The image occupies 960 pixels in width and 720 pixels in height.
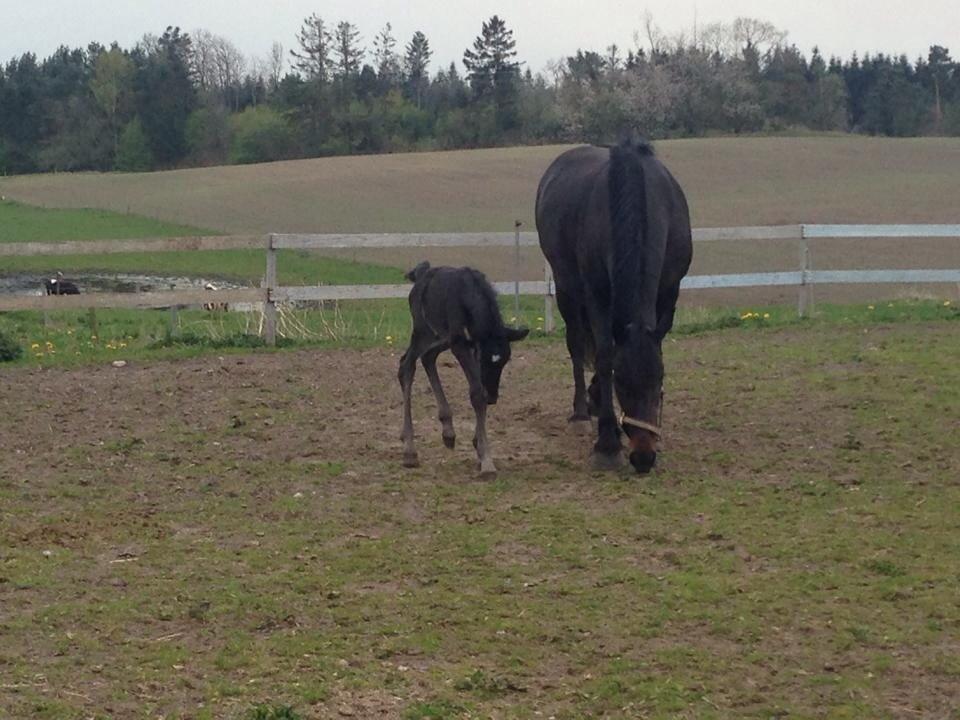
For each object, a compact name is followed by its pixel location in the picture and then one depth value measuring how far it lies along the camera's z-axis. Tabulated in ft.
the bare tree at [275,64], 320.29
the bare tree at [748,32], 276.62
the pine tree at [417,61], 307.99
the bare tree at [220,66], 315.17
